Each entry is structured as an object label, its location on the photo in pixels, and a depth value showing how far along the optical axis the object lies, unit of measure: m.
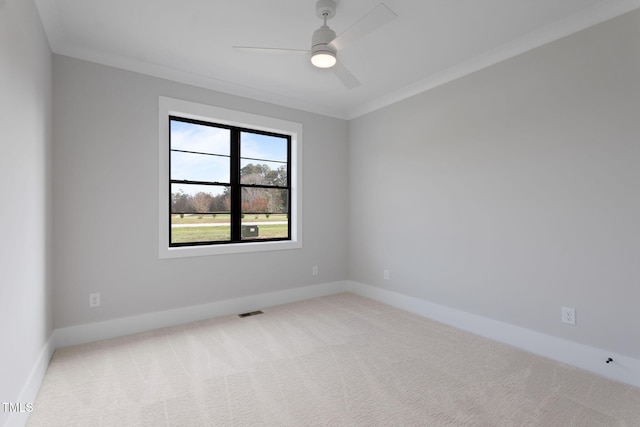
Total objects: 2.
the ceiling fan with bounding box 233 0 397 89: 1.85
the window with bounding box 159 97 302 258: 3.27
